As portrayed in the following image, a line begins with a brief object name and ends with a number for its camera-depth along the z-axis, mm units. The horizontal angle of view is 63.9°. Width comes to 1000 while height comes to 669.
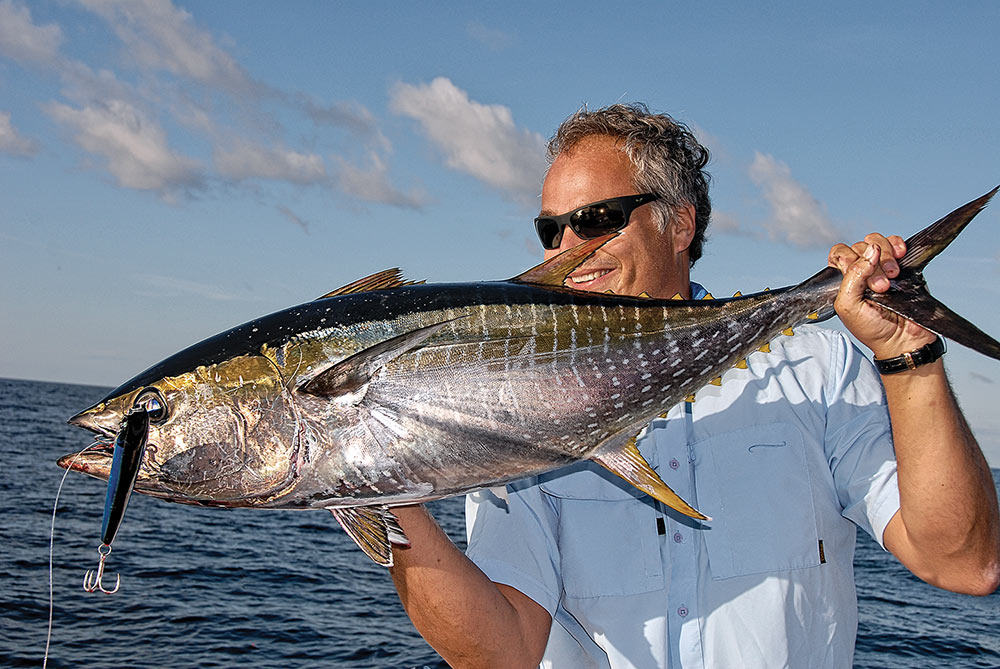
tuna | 2143
